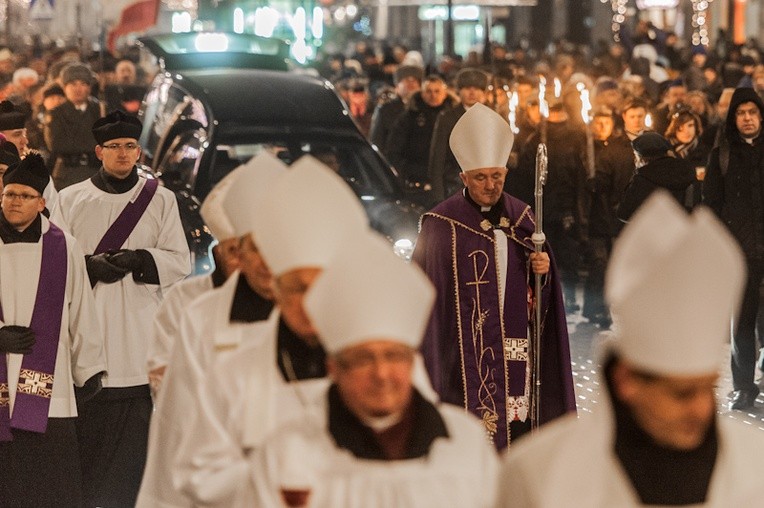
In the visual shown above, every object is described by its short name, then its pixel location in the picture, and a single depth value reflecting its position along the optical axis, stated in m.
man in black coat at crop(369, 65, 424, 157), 19.97
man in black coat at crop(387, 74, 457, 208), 18.08
